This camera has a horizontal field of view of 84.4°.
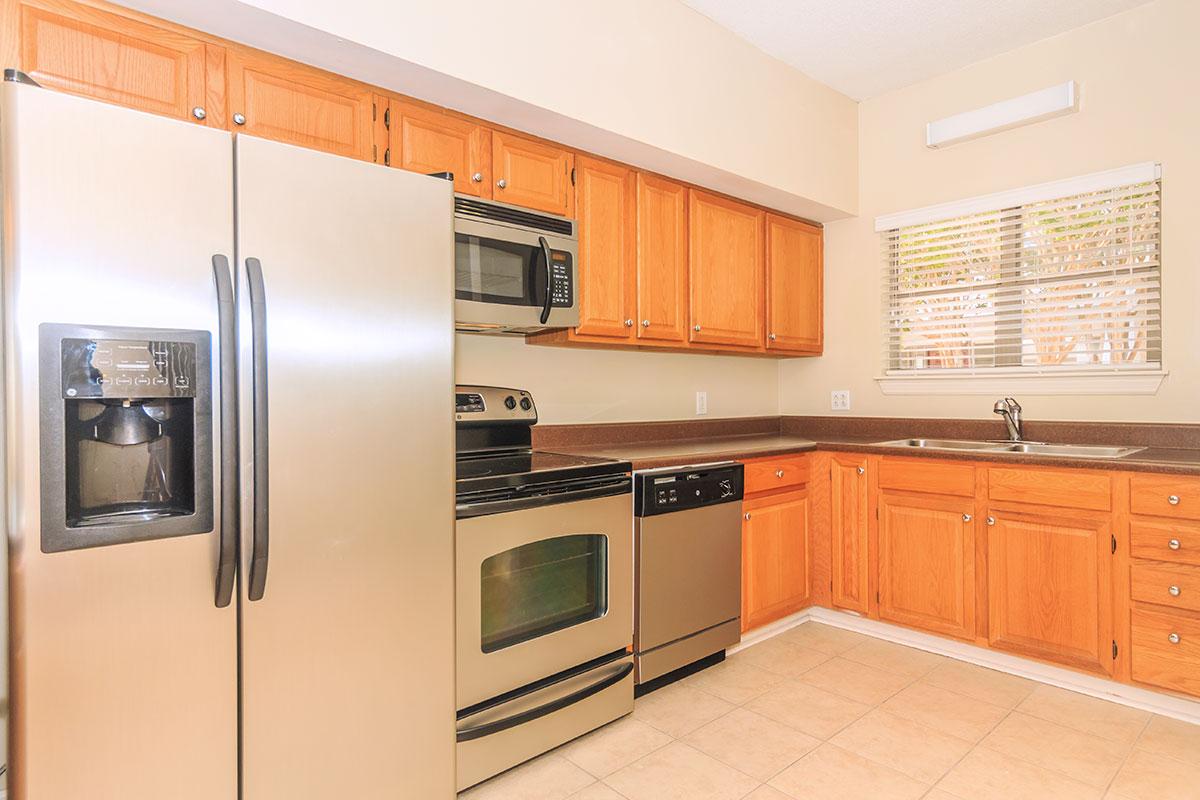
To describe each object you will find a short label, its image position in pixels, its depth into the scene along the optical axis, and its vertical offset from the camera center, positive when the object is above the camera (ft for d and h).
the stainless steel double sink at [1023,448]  9.30 -0.80
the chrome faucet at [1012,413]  10.18 -0.28
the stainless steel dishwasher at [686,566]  8.11 -2.20
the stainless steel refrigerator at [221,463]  3.95 -0.44
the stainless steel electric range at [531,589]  6.23 -2.00
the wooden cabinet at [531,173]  7.88 +2.78
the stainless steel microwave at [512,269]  7.13 +1.48
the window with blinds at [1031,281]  9.45 +1.81
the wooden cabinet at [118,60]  5.04 +2.77
